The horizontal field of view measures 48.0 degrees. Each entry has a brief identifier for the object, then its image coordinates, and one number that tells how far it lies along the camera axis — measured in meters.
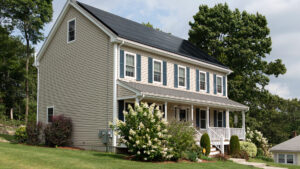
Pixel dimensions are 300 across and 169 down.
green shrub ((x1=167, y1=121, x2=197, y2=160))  14.64
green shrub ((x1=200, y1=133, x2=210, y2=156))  18.55
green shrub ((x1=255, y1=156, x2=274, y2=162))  25.06
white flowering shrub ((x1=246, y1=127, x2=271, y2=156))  28.62
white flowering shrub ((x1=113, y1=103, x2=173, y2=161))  13.70
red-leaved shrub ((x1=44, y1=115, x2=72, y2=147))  18.84
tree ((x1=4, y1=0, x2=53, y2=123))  31.89
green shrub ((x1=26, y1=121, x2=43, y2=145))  19.66
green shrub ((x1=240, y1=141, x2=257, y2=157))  22.98
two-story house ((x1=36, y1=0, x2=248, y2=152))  17.94
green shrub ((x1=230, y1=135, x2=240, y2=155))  21.28
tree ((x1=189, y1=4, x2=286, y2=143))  32.28
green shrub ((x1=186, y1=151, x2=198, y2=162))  15.70
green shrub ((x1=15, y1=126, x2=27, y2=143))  20.34
